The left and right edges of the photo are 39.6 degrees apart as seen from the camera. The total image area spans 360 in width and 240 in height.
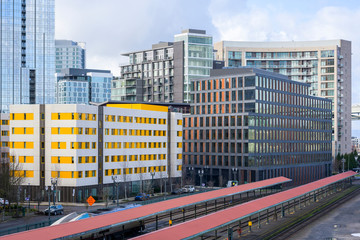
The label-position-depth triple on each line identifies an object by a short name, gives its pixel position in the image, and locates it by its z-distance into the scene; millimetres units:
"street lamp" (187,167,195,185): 131738
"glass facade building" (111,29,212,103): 182375
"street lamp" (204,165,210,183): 132462
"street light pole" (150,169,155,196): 102300
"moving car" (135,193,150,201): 97500
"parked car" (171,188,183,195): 107231
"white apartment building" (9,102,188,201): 93375
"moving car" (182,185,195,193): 109400
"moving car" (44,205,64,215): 76625
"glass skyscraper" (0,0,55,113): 191625
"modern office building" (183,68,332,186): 124062
